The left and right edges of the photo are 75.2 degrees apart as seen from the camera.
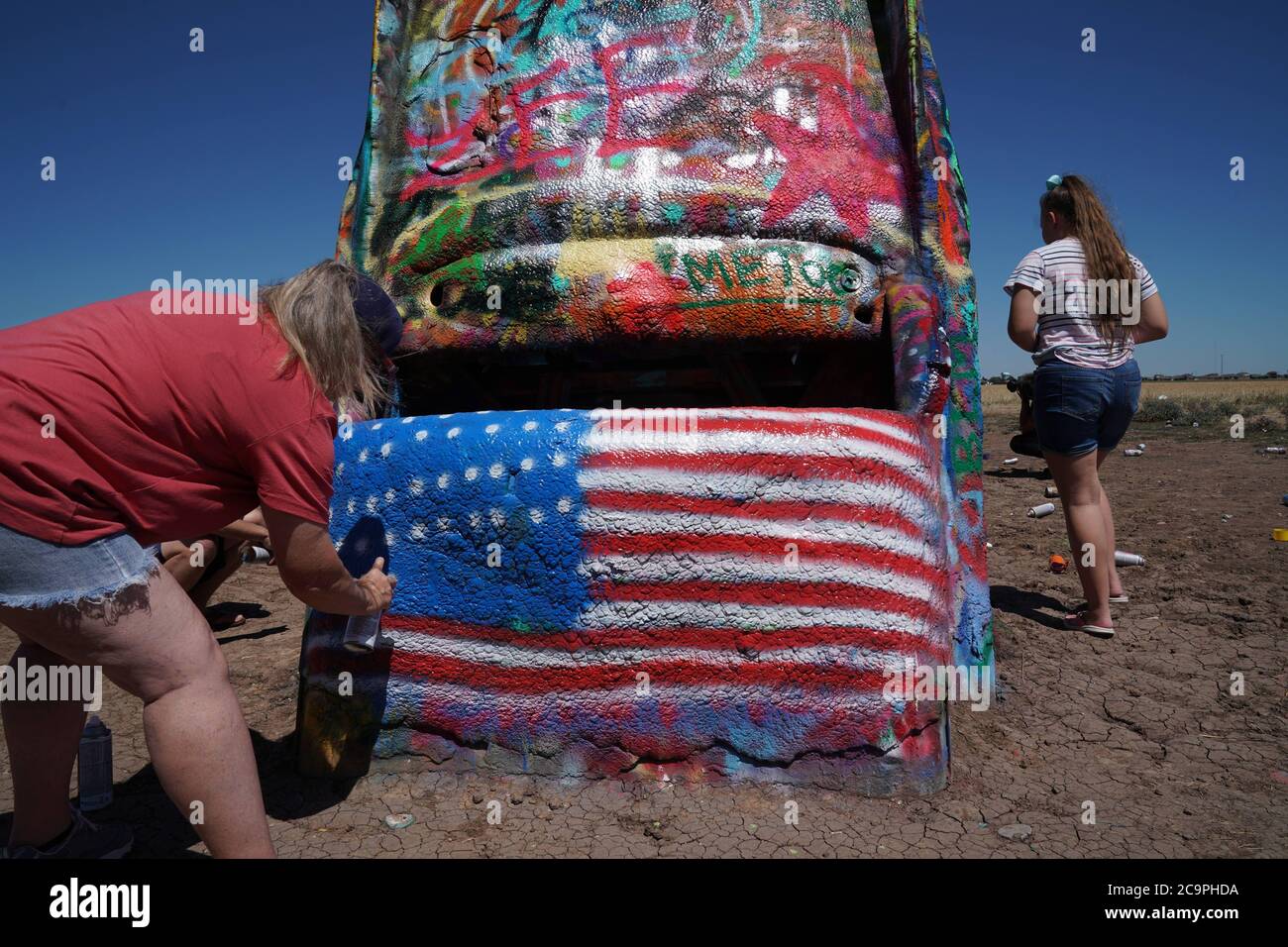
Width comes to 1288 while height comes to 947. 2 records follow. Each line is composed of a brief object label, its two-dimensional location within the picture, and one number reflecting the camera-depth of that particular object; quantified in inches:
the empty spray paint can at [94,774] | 90.2
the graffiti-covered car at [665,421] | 86.6
